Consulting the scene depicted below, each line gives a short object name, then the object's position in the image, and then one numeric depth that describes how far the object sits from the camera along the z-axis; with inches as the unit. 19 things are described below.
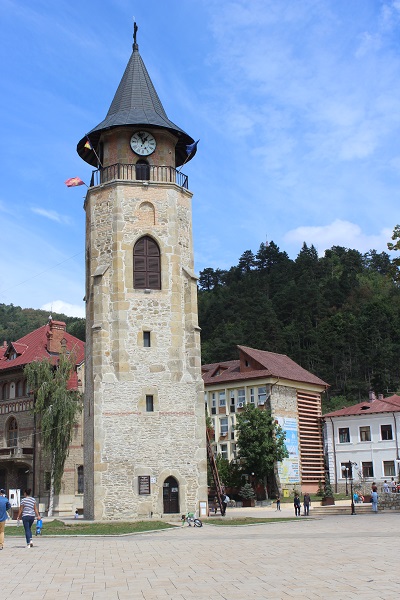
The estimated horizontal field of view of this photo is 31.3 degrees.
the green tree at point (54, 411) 1658.5
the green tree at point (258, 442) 1755.7
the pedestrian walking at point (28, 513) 719.7
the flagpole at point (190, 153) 1440.5
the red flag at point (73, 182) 1392.7
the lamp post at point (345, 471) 1992.4
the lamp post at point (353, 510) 1290.6
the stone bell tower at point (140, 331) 1207.6
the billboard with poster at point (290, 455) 1993.1
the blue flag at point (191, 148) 1441.9
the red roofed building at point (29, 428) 1707.7
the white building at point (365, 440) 2113.7
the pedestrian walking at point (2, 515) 699.4
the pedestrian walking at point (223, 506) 1290.1
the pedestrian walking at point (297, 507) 1326.3
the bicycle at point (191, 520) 1028.5
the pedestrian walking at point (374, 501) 1290.6
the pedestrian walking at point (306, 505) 1326.3
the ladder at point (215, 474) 1342.0
